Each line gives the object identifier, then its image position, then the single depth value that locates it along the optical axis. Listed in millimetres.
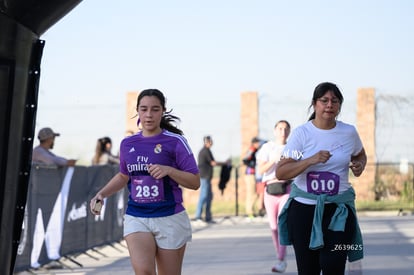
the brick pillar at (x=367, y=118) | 33156
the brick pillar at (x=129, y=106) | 33447
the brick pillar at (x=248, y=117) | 34281
